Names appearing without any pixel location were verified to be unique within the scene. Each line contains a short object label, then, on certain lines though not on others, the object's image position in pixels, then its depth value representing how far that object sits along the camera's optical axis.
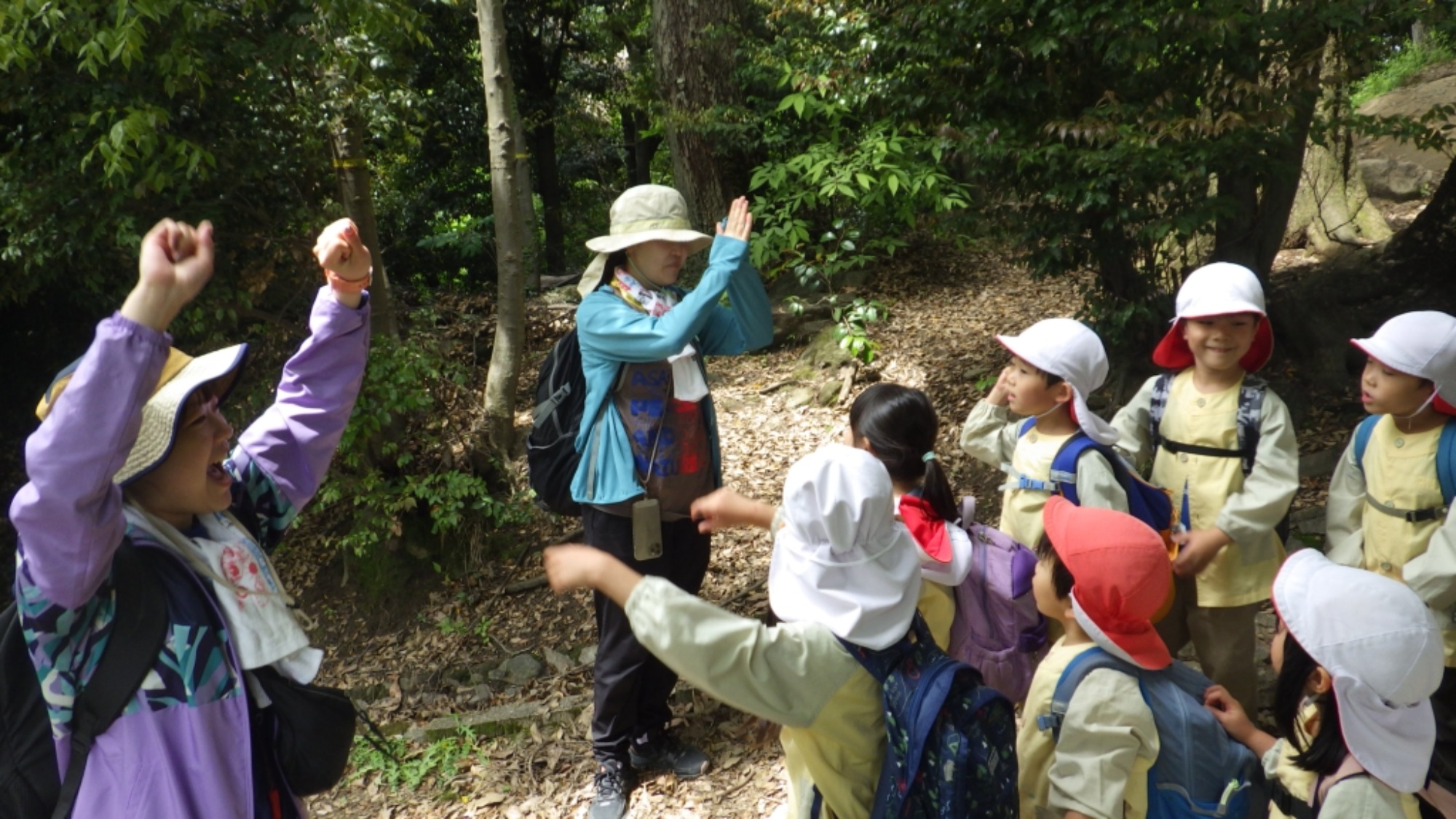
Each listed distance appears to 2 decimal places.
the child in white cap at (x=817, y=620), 1.91
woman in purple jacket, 1.50
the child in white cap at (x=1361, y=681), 1.88
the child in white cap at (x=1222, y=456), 2.96
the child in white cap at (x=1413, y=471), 2.63
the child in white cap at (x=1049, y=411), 2.89
